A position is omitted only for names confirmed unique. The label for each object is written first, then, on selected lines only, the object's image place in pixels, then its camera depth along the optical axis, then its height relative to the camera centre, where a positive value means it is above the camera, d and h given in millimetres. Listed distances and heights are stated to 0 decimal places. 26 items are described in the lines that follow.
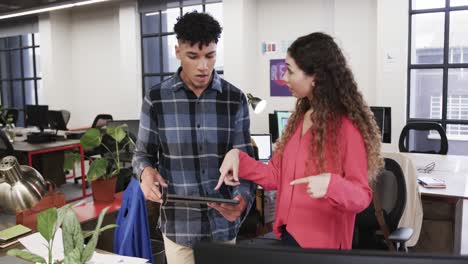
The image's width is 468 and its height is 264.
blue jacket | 1914 -596
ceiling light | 7468 +1641
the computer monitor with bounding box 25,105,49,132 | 6895 -292
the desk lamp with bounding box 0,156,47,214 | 1527 -317
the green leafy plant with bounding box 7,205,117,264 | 998 -327
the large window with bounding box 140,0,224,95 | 7941 +943
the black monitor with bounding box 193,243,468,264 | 604 -231
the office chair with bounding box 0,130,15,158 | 4867 -548
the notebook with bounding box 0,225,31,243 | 1889 -597
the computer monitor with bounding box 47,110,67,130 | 7090 -353
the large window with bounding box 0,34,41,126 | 9883 +607
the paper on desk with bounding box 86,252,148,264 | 1574 -595
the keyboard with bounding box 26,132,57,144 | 5922 -548
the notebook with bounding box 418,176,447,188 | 3104 -647
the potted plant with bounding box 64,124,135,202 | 2738 -454
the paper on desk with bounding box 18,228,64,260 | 1664 -604
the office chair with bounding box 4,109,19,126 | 8709 -289
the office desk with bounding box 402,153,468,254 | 2984 -663
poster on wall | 6723 +237
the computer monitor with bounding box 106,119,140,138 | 5125 -322
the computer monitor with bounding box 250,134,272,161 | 4043 -456
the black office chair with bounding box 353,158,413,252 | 2350 -685
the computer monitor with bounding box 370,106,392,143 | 4258 -244
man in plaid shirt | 1649 -155
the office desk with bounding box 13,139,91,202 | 5352 -629
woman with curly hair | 1425 -191
